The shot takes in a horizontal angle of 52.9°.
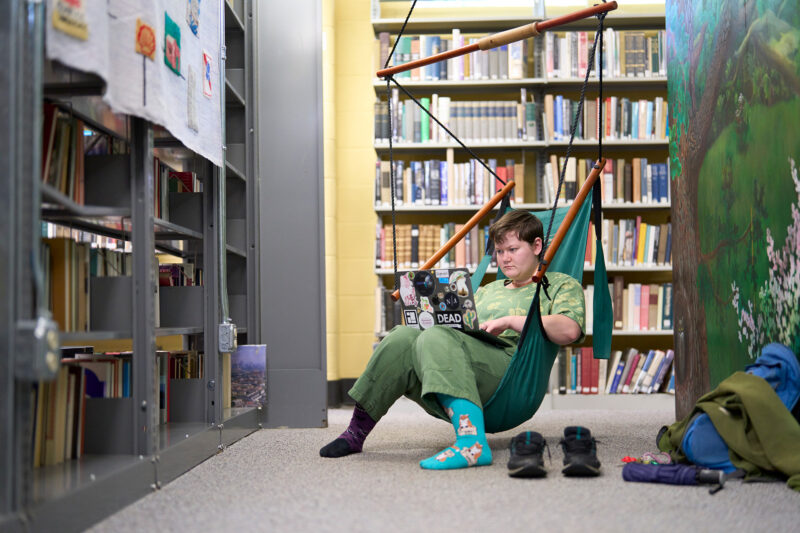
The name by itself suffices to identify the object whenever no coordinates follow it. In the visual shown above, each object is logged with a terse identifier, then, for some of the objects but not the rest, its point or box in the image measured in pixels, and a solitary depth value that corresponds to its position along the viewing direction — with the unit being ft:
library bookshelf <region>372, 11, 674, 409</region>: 13.41
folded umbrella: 6.09
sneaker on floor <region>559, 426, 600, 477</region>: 6.49
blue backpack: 6.43
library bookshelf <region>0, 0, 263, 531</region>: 4.30
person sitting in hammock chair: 7.03
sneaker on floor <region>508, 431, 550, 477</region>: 6.44
